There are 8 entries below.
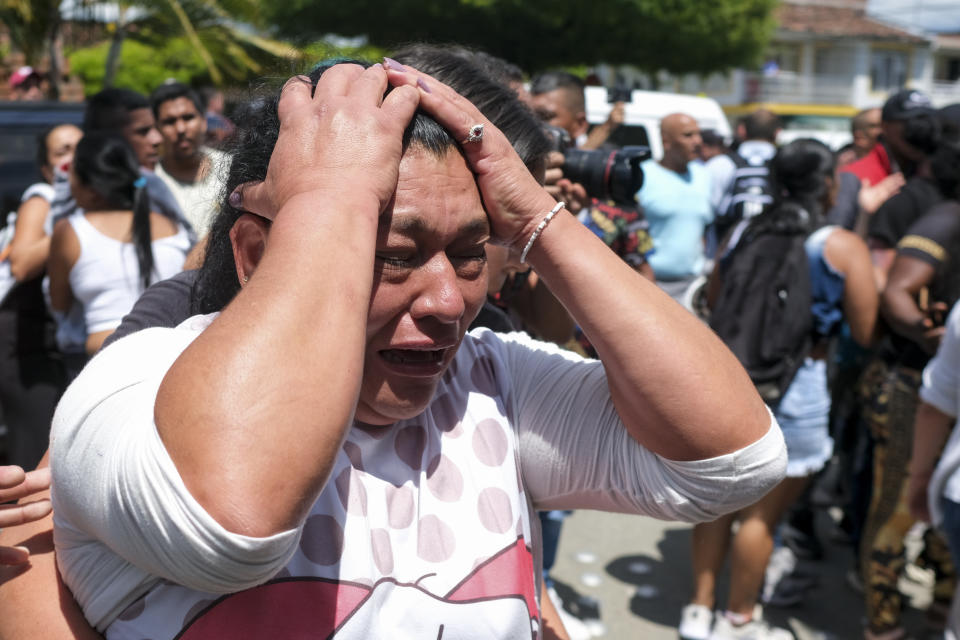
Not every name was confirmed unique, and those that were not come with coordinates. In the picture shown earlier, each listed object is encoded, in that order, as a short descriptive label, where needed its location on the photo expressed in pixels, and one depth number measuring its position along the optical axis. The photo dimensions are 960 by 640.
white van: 7.41
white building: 42.81
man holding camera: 3.72
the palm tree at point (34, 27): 14.27
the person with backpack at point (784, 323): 3.65
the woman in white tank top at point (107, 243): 3.54
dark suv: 5.30
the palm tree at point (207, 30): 15.73
